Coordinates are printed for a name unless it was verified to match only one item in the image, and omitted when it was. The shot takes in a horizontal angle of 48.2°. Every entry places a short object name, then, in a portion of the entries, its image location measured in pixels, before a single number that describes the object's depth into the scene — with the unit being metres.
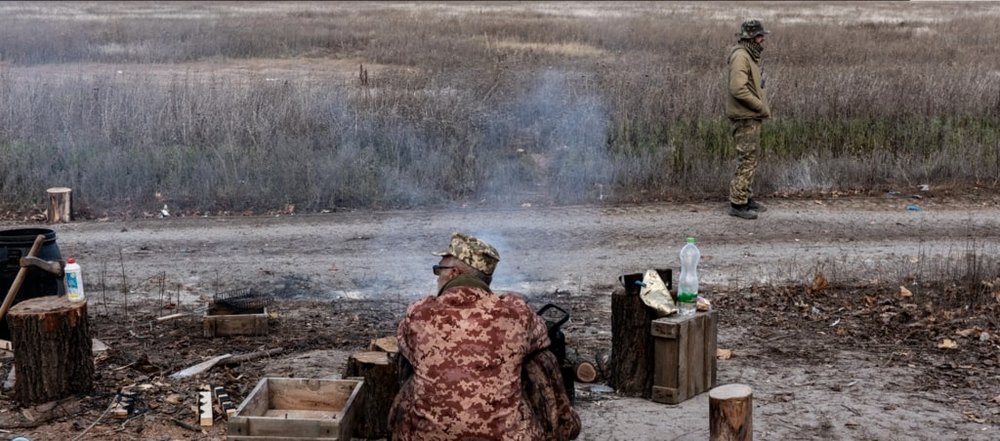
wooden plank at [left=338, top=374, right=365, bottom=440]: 5.66
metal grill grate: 8.51
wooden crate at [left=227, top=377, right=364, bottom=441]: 5.60
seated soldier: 4.98
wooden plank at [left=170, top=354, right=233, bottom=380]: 7.44
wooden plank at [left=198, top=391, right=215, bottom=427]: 6.65
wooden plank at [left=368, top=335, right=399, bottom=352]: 6.94
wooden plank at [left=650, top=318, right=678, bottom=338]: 6.89
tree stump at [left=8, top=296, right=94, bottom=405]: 6.86
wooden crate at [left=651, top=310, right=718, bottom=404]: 6.93
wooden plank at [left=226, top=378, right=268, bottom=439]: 5.60
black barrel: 7.77
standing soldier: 12.15
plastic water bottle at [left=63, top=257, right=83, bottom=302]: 6.97
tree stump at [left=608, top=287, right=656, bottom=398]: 7.10
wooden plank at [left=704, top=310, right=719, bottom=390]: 7.13
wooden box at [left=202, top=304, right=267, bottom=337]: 8.24
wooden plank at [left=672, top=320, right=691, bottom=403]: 6.92
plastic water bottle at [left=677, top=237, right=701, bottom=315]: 7.13
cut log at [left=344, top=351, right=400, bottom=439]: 6.54
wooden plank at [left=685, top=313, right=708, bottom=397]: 7.00
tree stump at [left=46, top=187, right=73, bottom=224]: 12.60
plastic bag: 7.00
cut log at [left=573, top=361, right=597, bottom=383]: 7.39
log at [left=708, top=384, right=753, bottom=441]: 5.92
